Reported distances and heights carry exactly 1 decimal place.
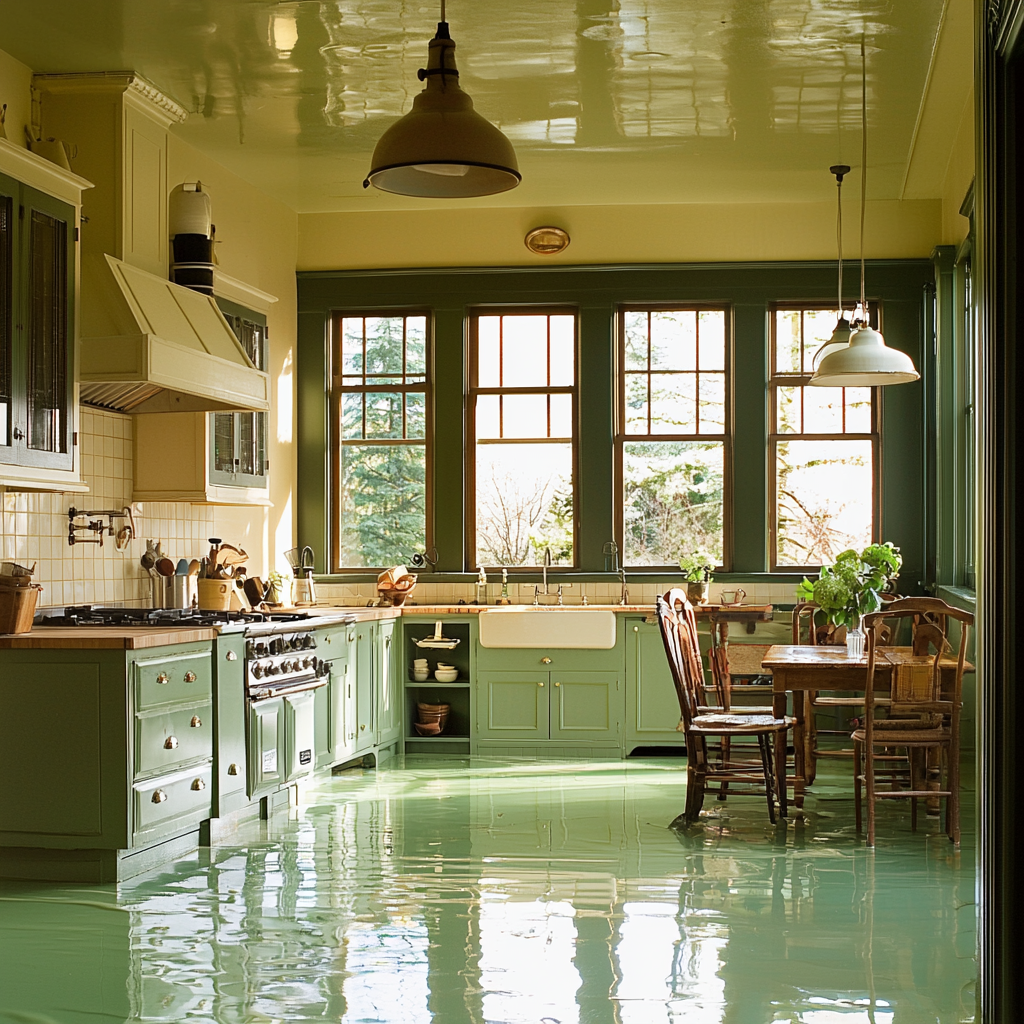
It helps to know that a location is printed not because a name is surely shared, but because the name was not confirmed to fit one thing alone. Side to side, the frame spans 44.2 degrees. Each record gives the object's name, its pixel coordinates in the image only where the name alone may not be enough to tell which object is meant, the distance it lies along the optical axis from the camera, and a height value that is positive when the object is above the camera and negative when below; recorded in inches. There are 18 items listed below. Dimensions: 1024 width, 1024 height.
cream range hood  211.3 +34.1
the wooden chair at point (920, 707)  207.8 -27.4
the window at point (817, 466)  327.0 +20.2
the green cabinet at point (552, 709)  308.7 -40.6
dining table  218.5 -22.4
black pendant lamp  131.7 +42.8
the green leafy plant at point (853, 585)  229.6 -7.5
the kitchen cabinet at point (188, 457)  250.4 +17.7
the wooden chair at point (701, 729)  223.5 -33.0
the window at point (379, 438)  339.9 +28.7
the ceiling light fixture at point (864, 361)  215.8 +31.5
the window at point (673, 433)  331.3 +29.1
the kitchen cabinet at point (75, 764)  187.6 -32.8
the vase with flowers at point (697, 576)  319.3 -8.1
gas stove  215.8 -13.0
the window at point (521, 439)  335.6 +28.1
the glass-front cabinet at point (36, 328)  191.9 +34.4
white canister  245.8 +65.2
